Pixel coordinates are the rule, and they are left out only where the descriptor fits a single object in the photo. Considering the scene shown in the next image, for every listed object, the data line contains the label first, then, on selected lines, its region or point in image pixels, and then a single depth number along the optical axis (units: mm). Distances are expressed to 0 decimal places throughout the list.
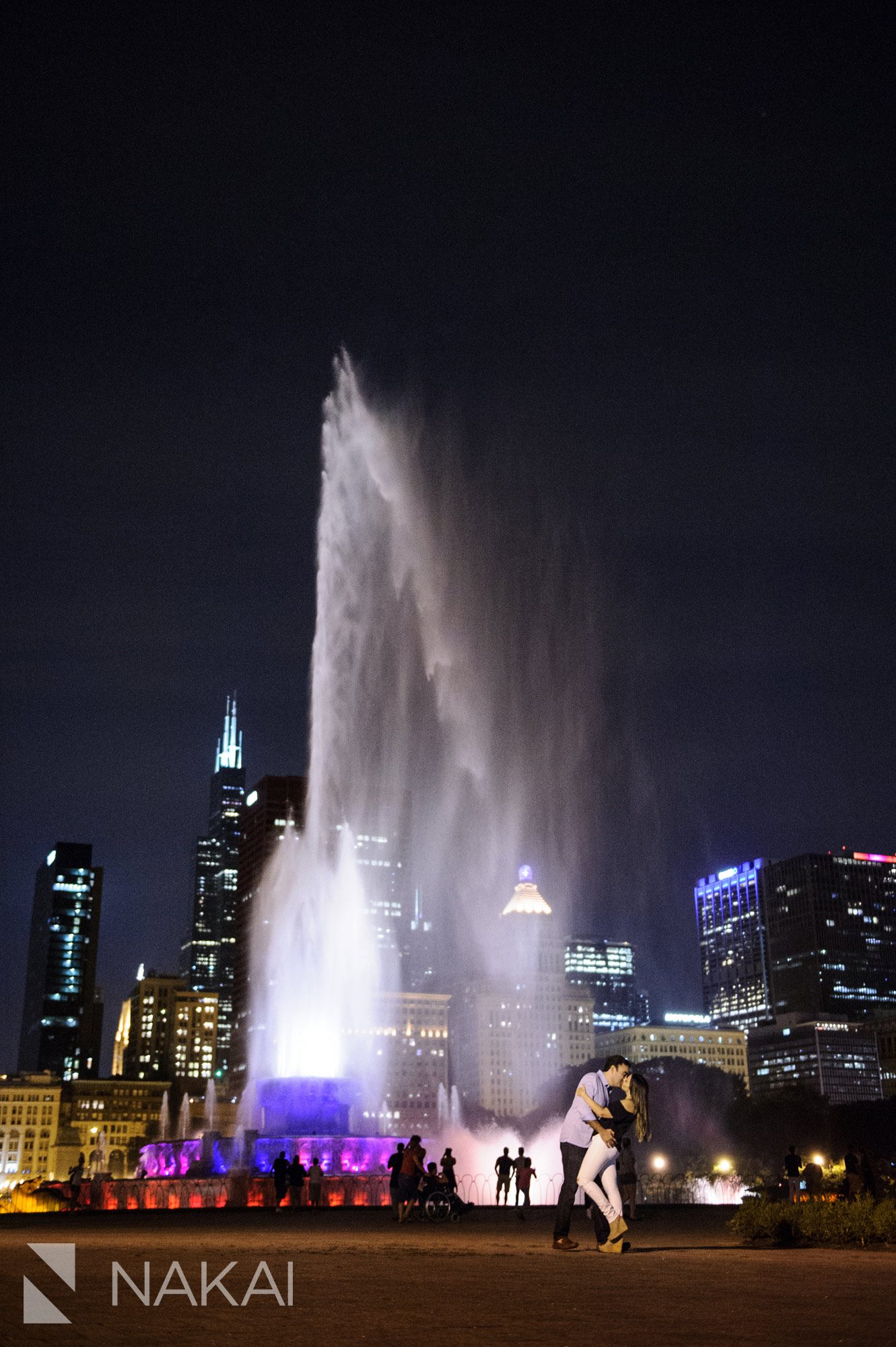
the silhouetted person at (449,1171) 28459
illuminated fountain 56469
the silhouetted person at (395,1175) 26797
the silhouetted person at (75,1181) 39312
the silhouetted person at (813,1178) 29428
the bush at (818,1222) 17531
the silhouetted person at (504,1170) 34875
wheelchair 26547
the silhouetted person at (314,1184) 35469
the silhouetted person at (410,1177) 26172
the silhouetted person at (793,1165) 29611
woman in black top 15914
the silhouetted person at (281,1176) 31453
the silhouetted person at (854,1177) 25234
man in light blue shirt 16516
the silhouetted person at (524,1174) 31609
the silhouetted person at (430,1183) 27641
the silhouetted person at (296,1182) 32031
